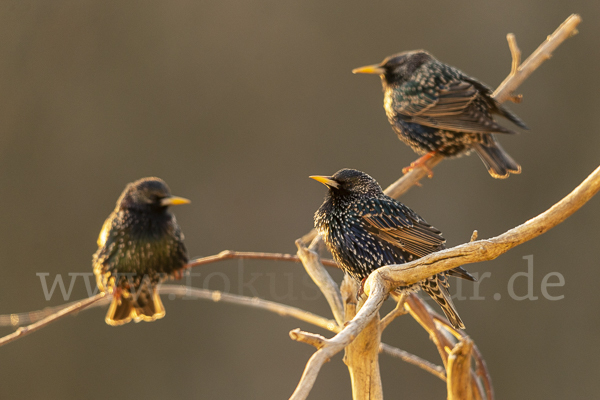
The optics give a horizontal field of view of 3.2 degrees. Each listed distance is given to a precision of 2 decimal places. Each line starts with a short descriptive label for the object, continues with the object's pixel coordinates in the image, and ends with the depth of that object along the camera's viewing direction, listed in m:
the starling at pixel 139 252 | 10.46
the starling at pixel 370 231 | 10.30
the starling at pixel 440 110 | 10.43
